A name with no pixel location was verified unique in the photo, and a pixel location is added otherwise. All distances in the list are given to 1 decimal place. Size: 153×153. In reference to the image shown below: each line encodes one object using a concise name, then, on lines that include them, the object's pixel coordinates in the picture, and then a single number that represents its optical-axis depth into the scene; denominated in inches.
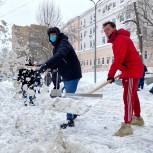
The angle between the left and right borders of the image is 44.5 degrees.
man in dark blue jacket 121.9
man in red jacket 108.1
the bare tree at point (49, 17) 831.7
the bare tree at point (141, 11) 557.4
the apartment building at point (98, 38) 1108.3
